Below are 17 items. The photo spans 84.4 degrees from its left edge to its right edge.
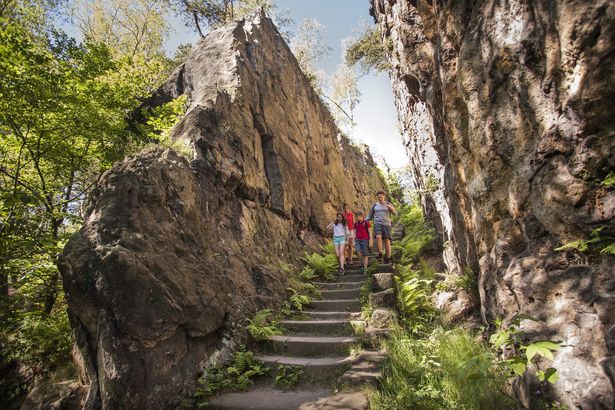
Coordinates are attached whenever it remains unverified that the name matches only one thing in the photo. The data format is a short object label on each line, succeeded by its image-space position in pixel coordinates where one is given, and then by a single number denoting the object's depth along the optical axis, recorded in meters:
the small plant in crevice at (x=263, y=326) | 6.46
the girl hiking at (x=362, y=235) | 9.74
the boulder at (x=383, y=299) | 6.85
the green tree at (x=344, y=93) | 30.00
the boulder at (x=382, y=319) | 6.28
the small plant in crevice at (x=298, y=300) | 7.92
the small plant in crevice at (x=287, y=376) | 5.36
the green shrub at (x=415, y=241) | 9.56
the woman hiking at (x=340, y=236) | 10.02
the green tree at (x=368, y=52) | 17.38
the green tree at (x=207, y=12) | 18.92
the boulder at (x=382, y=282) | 7.35
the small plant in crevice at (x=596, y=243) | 3.31
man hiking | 9.72
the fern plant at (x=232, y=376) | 5.15
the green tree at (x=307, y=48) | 27.91
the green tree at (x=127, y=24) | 19.61
